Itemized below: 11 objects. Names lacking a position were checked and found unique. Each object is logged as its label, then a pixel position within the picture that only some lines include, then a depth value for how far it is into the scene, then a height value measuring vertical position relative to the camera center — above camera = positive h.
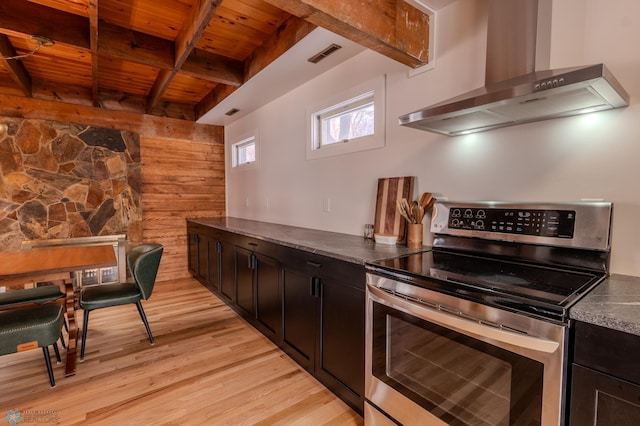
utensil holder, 1.95 -0.25
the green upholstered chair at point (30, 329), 1.79 -0.81
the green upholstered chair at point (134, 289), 2.38 -0.79
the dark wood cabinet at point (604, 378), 0.82 -0.51
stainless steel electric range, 0.97 -0.43
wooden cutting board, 2.10 -0.06
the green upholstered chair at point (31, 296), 2.37 -0.82
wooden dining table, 1.91 -0.48
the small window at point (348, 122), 2.32 +0.66
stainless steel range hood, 1.06 +0.39
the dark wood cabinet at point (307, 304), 1.72 -0.77
